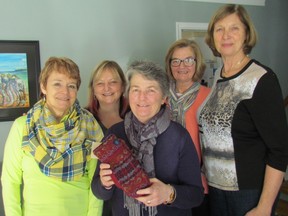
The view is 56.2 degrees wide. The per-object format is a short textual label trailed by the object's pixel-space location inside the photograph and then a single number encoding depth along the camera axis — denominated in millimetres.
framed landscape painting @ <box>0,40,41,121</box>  2047
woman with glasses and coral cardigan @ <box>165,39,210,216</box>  1745
